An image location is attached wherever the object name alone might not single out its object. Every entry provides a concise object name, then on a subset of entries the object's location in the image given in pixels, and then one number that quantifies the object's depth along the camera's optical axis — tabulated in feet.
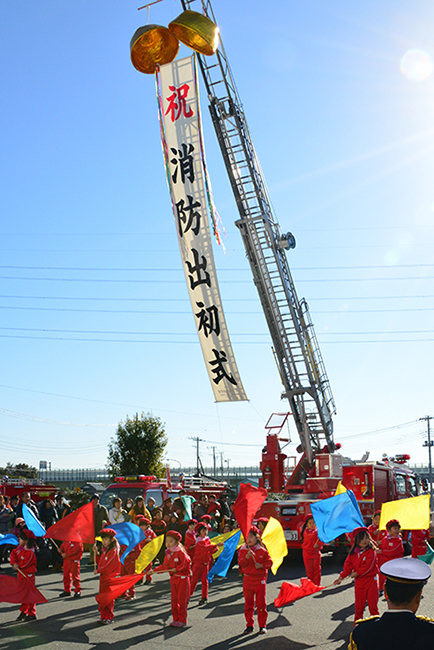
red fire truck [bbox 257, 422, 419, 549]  41.39
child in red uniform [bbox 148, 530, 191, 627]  24.52
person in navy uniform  8.39
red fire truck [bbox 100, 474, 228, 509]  47.78
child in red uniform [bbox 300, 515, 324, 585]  32.14
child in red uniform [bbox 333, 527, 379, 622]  23.58
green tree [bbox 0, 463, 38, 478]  221.87
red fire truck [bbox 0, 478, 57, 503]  57.72
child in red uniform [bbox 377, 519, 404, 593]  27.48
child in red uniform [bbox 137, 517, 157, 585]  33.86
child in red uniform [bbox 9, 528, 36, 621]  25.43
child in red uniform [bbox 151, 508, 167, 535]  40.68
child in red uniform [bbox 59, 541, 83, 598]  31.24
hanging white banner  36.76
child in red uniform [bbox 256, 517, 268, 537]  30.19
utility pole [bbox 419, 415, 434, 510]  222.77
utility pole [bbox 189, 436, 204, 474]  293.18
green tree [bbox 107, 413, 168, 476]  107.76
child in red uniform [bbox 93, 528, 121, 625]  25.08
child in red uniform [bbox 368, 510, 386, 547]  32.26
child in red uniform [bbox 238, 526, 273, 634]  23.50
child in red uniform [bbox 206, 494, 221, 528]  51.59
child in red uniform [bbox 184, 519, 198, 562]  30.60
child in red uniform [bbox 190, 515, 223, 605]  30.12
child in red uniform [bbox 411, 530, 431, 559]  34.99
